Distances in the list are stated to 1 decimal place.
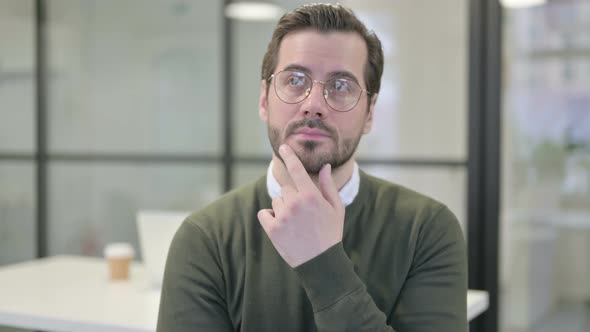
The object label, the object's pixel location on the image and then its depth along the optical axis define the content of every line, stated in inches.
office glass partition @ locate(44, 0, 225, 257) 152.6
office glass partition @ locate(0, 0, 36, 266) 173.8
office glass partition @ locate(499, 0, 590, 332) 121.8
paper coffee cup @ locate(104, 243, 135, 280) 105.0
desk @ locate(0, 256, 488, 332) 81.2
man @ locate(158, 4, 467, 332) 53.9
